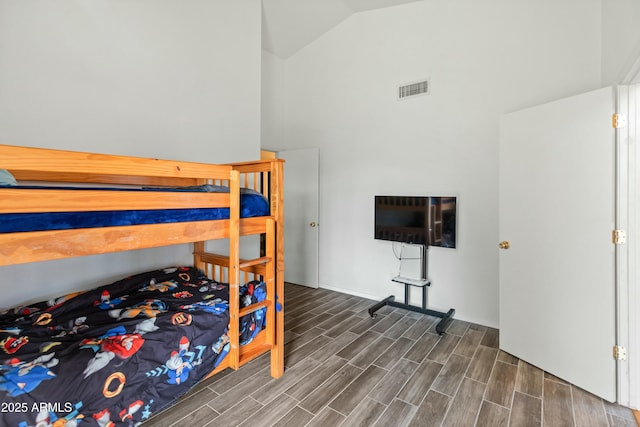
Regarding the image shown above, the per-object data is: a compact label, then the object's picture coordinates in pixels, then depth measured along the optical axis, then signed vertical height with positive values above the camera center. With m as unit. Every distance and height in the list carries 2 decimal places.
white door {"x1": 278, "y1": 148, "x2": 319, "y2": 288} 4.34 -0.03
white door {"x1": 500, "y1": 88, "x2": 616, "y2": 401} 1.94 -0.18
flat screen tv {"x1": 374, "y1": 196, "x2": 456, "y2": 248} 3.04 -0.06
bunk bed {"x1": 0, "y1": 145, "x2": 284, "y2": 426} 1.18 -0.64
